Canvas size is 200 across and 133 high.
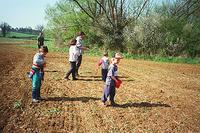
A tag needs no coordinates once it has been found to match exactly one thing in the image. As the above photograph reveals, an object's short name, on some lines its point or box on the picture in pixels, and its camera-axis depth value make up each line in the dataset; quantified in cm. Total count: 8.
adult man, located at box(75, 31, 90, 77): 604
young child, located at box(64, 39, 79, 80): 584
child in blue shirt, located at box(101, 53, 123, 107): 376
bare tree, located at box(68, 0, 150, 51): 1608
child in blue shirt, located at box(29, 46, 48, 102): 379
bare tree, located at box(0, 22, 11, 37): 6662
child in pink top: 596
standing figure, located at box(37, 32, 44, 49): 1229
